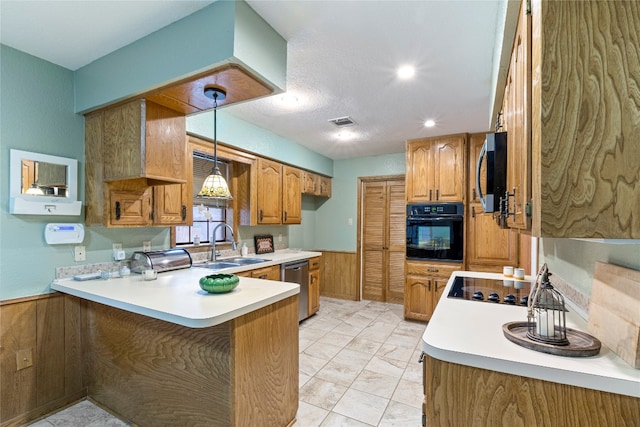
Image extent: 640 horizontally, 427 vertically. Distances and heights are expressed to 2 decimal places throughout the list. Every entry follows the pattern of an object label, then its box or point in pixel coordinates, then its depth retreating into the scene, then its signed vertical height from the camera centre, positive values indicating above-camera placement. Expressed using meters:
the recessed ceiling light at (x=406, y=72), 2.12 +1.07
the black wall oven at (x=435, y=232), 3.67 -0.20
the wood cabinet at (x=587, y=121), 0.67 +0.23
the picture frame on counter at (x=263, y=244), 3.89 -0.39
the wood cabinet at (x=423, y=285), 3.70 -0.90
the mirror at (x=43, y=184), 1.93 +0.21
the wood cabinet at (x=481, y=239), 3.47 -0.27
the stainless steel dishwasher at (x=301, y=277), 3.55 -0.78
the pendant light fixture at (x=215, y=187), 2.27 +0.21
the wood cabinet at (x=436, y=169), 3.67 +0.61
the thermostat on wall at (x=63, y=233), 2.05 -0.14
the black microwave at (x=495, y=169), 1.33 +0.22
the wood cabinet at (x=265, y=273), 2.96 -0.62
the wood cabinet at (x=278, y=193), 3.67 +0.30
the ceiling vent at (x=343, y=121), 3.18 +1.05
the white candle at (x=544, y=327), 1.05 -0.40
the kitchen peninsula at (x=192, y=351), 1.52 -0.82
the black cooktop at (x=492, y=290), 1.67 -0.48
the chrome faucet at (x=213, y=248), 3.14 -0.37
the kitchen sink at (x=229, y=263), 3.00 -0.51
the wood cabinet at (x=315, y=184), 4.57 +0.51
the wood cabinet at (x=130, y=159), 2.04 +0.40
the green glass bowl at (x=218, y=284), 1.73 -0.41
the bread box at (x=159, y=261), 2.42 -0.40
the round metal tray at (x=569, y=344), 0.92 -0.43
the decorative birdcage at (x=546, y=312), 1.04 -0.35
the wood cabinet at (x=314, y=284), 4.04 -0.97
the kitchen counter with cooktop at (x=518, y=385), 0.81 -0.51
